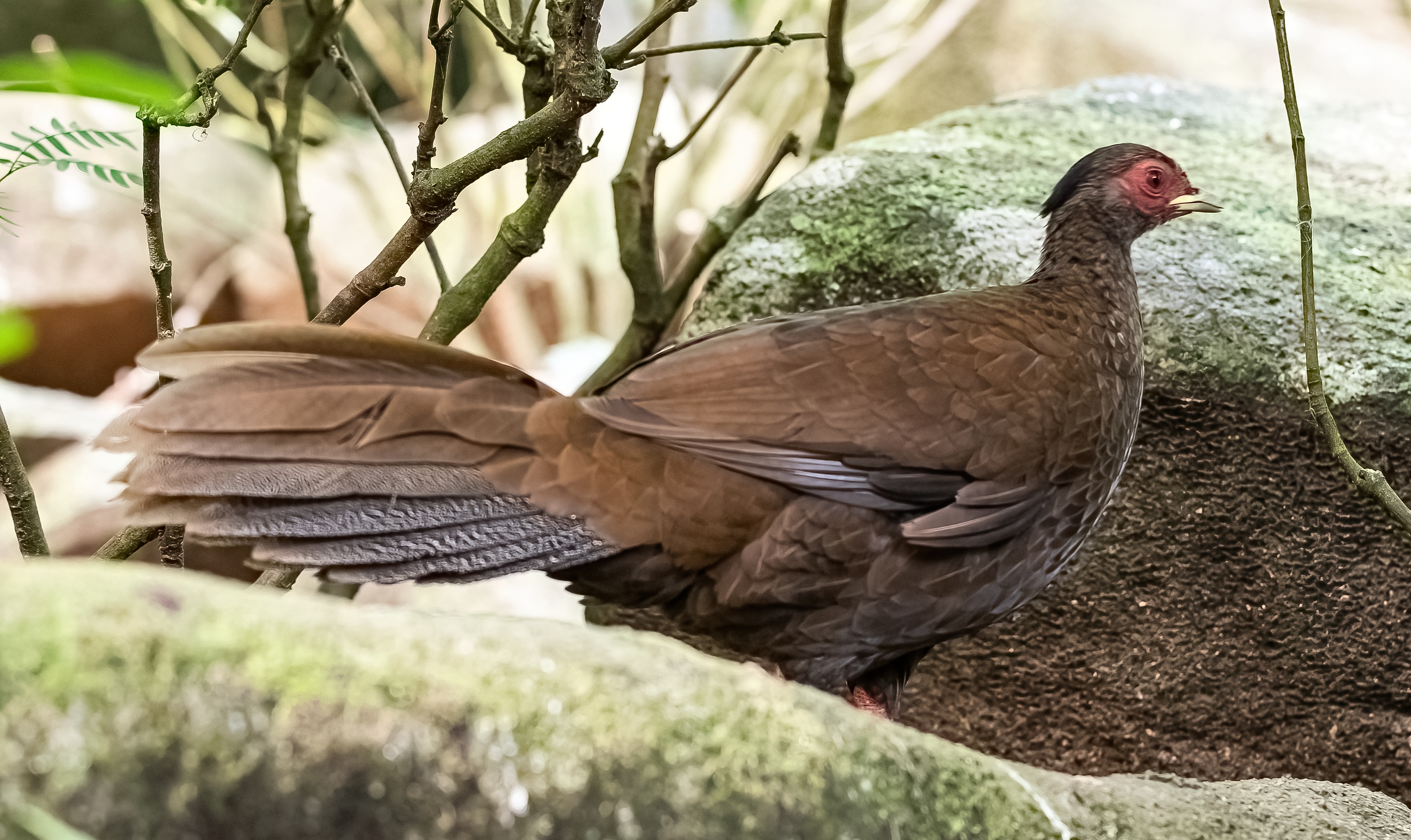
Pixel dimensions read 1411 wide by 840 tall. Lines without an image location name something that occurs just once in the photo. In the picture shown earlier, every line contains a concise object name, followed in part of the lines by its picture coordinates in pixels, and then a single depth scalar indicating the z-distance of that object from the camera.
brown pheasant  8.57
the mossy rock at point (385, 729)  8.24
